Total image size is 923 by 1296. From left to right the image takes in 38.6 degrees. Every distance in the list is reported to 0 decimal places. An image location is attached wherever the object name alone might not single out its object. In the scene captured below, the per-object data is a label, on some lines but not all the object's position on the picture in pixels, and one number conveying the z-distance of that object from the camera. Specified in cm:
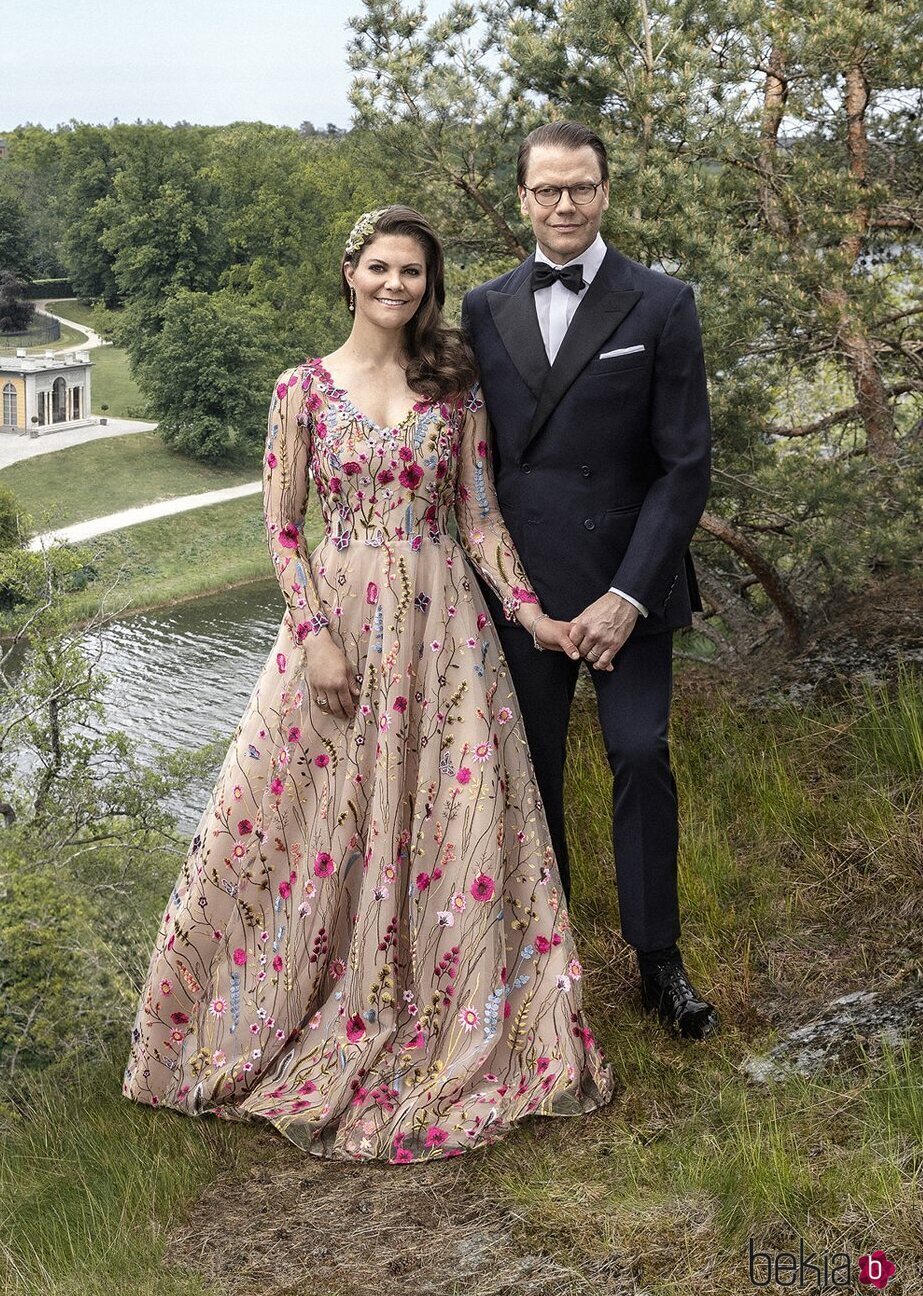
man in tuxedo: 250
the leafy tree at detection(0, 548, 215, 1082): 660
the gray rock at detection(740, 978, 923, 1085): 242
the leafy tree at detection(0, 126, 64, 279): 4181
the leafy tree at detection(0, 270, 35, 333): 3934
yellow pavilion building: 3541
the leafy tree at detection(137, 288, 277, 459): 3503
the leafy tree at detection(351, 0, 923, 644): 412
